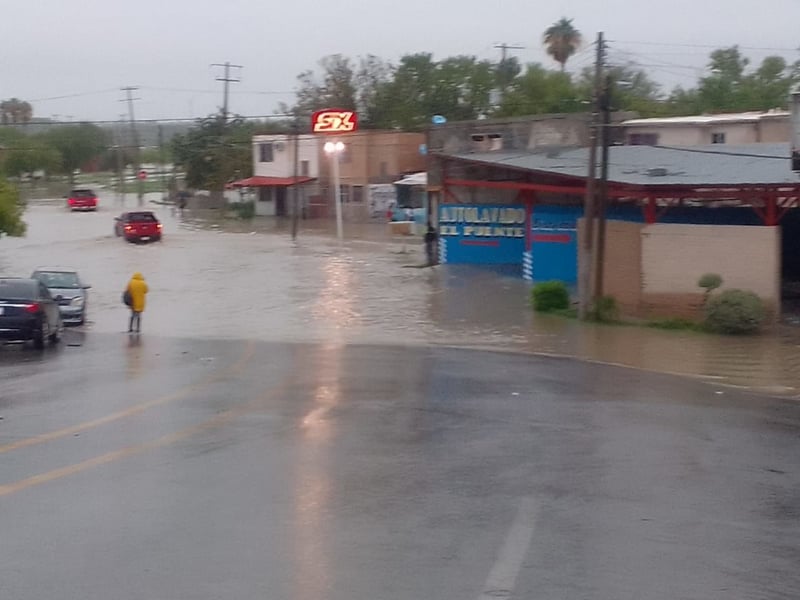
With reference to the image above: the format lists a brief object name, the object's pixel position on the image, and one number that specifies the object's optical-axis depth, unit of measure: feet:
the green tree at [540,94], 284.00
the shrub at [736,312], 93.61
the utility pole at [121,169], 415.64
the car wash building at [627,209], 99.71
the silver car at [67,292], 103.04
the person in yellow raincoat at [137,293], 98.04
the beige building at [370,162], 263.90
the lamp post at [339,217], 202.55
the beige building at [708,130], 183.11
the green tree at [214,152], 323.98
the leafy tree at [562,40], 354.13
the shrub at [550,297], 110.83
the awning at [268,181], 276.00
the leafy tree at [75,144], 498.28
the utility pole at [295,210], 209.36
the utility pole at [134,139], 376.60
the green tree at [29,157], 422.41
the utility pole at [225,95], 344.59
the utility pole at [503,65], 309.83
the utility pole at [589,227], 100.37
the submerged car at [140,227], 203.41
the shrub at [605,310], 102.83
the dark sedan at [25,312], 80.68
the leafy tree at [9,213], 131.13
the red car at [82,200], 303.27
